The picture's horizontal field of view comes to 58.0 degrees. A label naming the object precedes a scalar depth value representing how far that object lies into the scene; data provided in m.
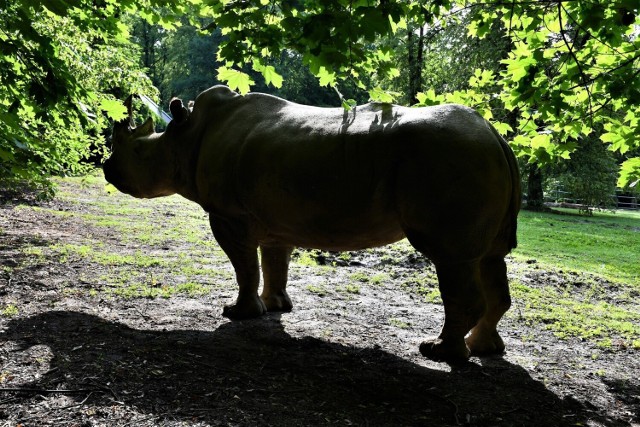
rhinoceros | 4.05
